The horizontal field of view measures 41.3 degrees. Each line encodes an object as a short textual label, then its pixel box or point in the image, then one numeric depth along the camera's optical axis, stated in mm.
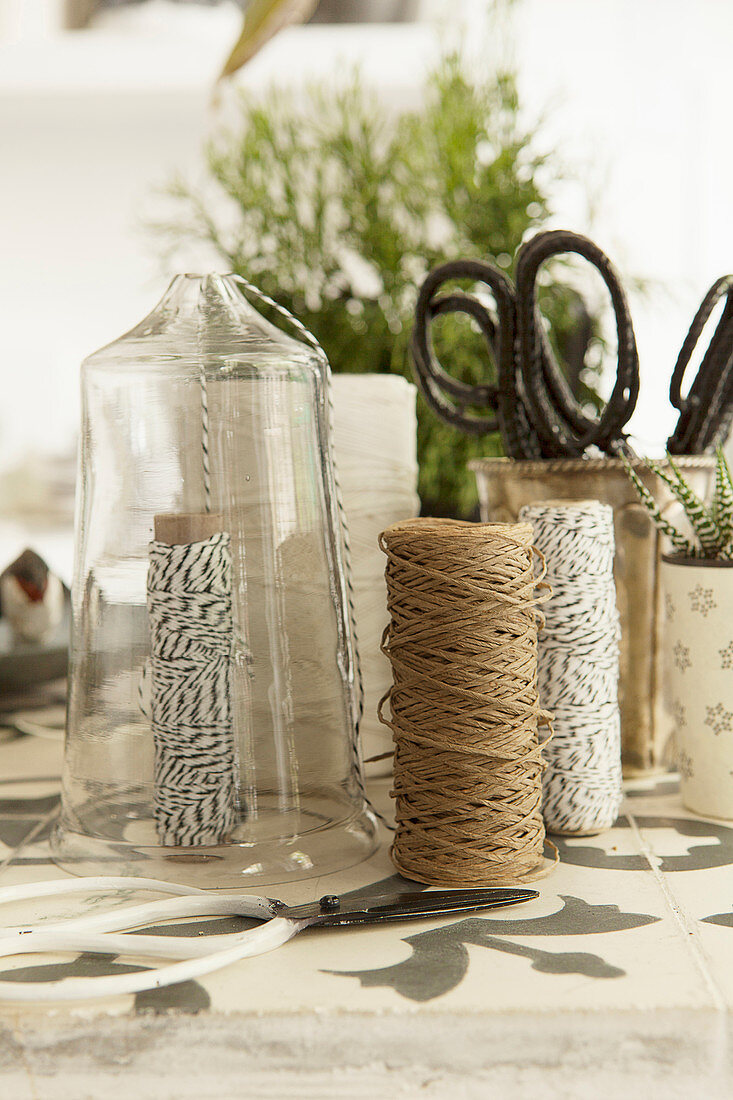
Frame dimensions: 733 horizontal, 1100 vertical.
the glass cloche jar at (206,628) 406
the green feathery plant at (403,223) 702
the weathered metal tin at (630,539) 486
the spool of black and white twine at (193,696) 404
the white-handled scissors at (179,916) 307
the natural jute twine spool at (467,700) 379
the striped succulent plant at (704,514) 445
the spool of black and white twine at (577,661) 433
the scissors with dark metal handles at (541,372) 455
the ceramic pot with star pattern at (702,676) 445
